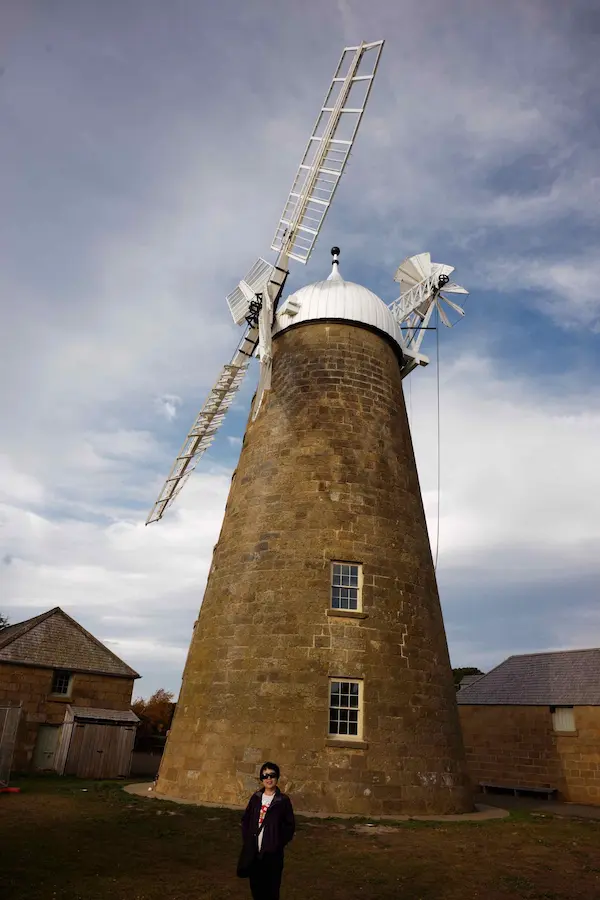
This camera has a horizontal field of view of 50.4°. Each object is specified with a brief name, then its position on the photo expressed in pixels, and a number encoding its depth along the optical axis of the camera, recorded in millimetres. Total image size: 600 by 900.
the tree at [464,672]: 67788
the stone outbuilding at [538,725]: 22703
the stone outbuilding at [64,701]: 23406
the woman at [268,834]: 5918
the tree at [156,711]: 47250
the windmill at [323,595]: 14094
